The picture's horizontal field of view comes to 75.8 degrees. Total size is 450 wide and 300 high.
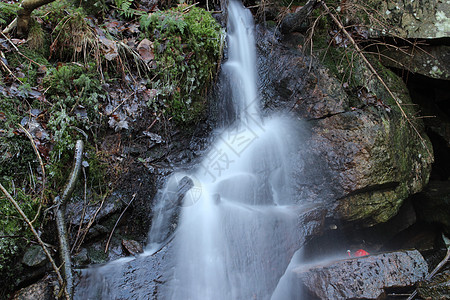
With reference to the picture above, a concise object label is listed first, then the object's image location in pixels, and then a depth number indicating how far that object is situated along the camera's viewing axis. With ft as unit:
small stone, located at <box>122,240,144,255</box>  9.88
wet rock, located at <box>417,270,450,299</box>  10.67
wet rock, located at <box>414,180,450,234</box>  16.79
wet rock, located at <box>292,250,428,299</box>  10.73
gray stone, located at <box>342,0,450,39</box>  16.72
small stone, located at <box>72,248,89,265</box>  9.11
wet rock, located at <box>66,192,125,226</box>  9.70
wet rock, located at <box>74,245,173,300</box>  8.48
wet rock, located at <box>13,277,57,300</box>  8.00
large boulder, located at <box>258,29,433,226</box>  13.33
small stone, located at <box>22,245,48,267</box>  8.44
